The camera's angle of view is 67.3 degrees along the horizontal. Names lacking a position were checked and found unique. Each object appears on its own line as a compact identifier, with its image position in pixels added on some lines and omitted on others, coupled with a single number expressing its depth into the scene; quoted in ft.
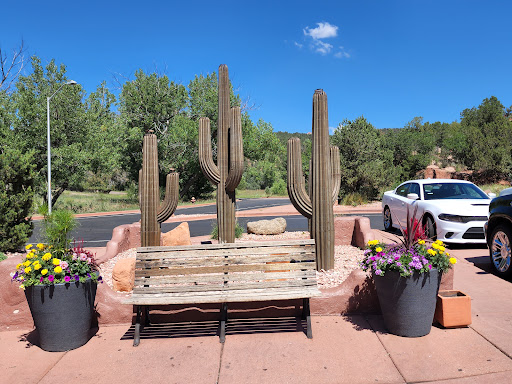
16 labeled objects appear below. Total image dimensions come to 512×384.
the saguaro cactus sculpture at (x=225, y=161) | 21.57
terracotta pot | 13.25
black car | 18.85
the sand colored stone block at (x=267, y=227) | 31.58
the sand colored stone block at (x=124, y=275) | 16.61
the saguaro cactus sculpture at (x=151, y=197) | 21.06
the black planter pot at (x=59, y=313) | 12.21
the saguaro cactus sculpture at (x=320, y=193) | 18.72
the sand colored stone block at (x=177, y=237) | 25.17
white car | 25.66
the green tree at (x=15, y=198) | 24.39
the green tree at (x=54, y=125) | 74.28
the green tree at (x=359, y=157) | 76.48
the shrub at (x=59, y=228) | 14.66
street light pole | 61.55
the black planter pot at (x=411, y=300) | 12.44
